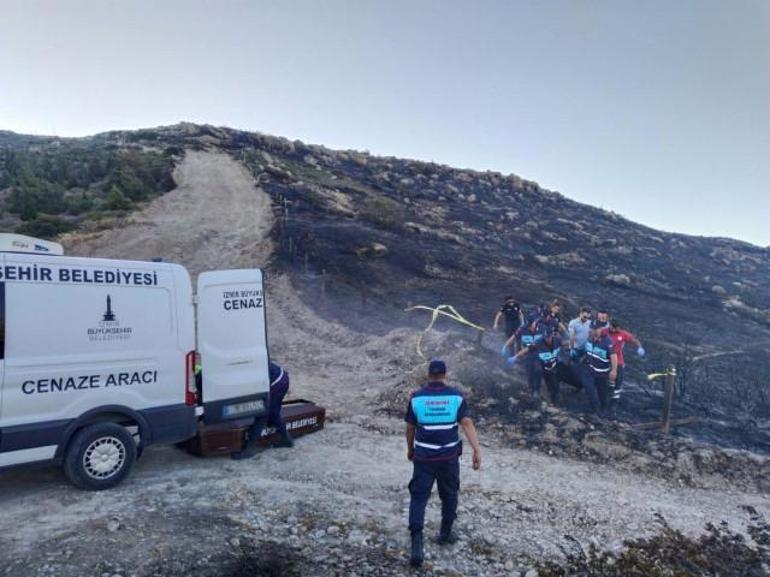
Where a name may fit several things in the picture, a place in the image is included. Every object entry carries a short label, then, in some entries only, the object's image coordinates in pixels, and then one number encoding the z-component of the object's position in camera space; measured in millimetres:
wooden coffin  6895
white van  5320
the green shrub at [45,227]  18406
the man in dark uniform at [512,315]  12805
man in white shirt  10852
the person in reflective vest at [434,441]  5016
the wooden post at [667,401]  9773
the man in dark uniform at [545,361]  10578
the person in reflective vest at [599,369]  10273
